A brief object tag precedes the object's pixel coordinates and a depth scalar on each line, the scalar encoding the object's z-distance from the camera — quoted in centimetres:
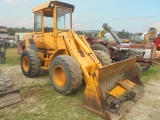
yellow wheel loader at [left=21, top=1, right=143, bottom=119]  369
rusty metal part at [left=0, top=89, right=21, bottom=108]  394
